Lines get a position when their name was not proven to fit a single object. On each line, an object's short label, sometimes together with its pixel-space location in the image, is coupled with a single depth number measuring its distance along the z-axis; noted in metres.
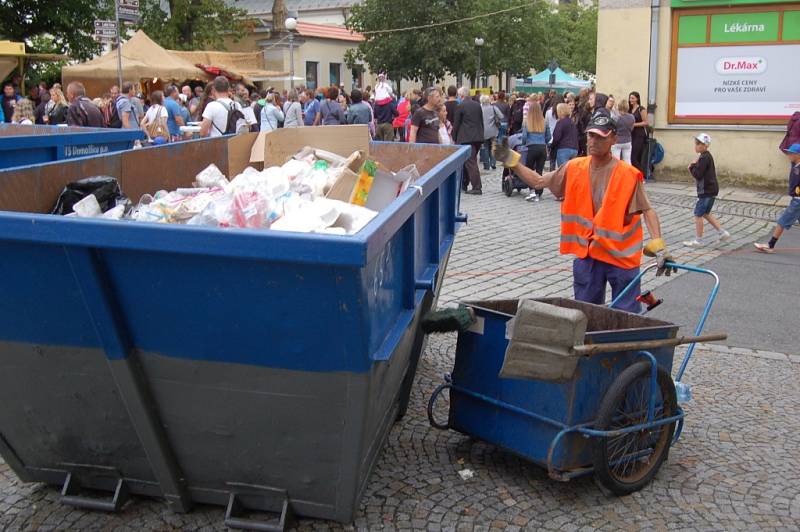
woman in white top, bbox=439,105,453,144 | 13.89
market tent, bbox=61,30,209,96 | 23.70
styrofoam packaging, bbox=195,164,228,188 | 5.02
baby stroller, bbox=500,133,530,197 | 14.71
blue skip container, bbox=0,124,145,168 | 6.48
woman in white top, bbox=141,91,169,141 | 13.78
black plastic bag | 4.16
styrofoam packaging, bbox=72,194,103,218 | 4.01
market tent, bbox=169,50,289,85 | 29.84
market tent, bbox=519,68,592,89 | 40.47
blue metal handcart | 4.07
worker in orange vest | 5.29
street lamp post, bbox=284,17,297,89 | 29.41
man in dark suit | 14.92
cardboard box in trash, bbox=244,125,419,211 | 5.74
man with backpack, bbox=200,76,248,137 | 11.38
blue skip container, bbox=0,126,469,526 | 2.99
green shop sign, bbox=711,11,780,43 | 15.71
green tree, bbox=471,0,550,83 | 47.03
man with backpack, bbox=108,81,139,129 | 14.27
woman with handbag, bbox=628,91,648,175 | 16.19
